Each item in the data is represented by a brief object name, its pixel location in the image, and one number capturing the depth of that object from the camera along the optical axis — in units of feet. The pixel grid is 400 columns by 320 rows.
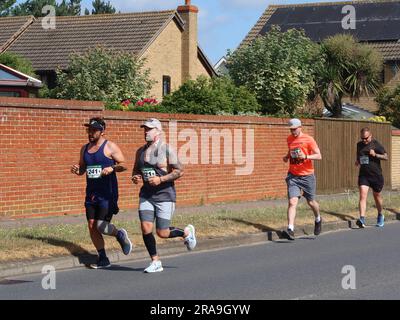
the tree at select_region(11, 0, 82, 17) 208.74
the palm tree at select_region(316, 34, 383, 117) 110.22
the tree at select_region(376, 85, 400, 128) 125.70
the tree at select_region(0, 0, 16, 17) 188.68
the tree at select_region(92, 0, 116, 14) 257.55
